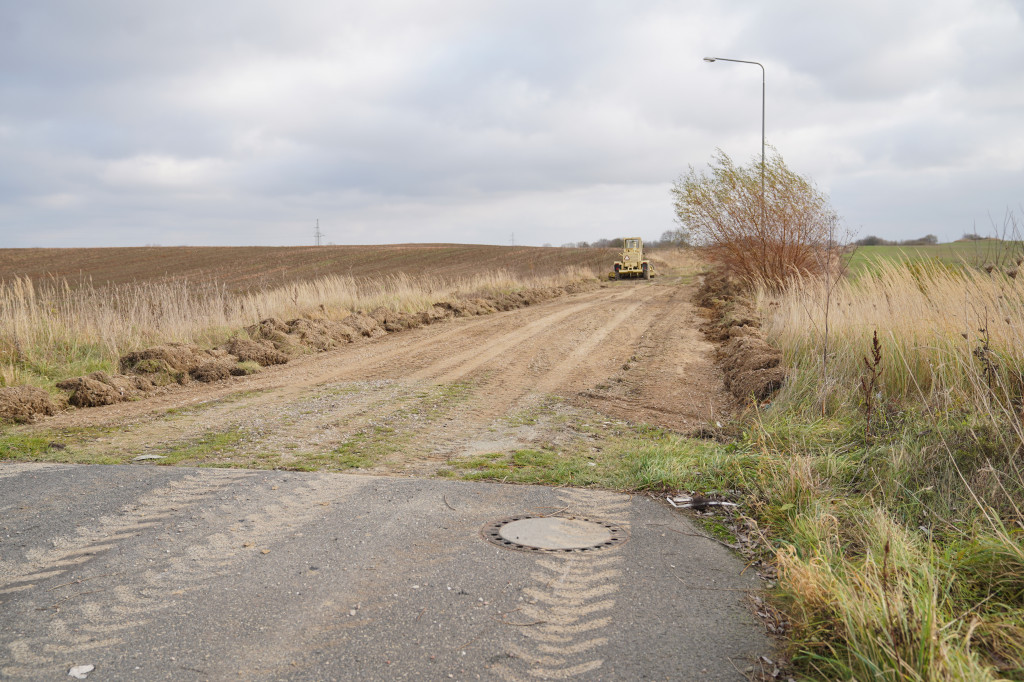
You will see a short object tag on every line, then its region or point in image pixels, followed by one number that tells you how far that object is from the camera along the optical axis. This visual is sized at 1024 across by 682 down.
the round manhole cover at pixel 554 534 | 4.87
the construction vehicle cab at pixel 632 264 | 36.88
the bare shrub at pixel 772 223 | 20.78
